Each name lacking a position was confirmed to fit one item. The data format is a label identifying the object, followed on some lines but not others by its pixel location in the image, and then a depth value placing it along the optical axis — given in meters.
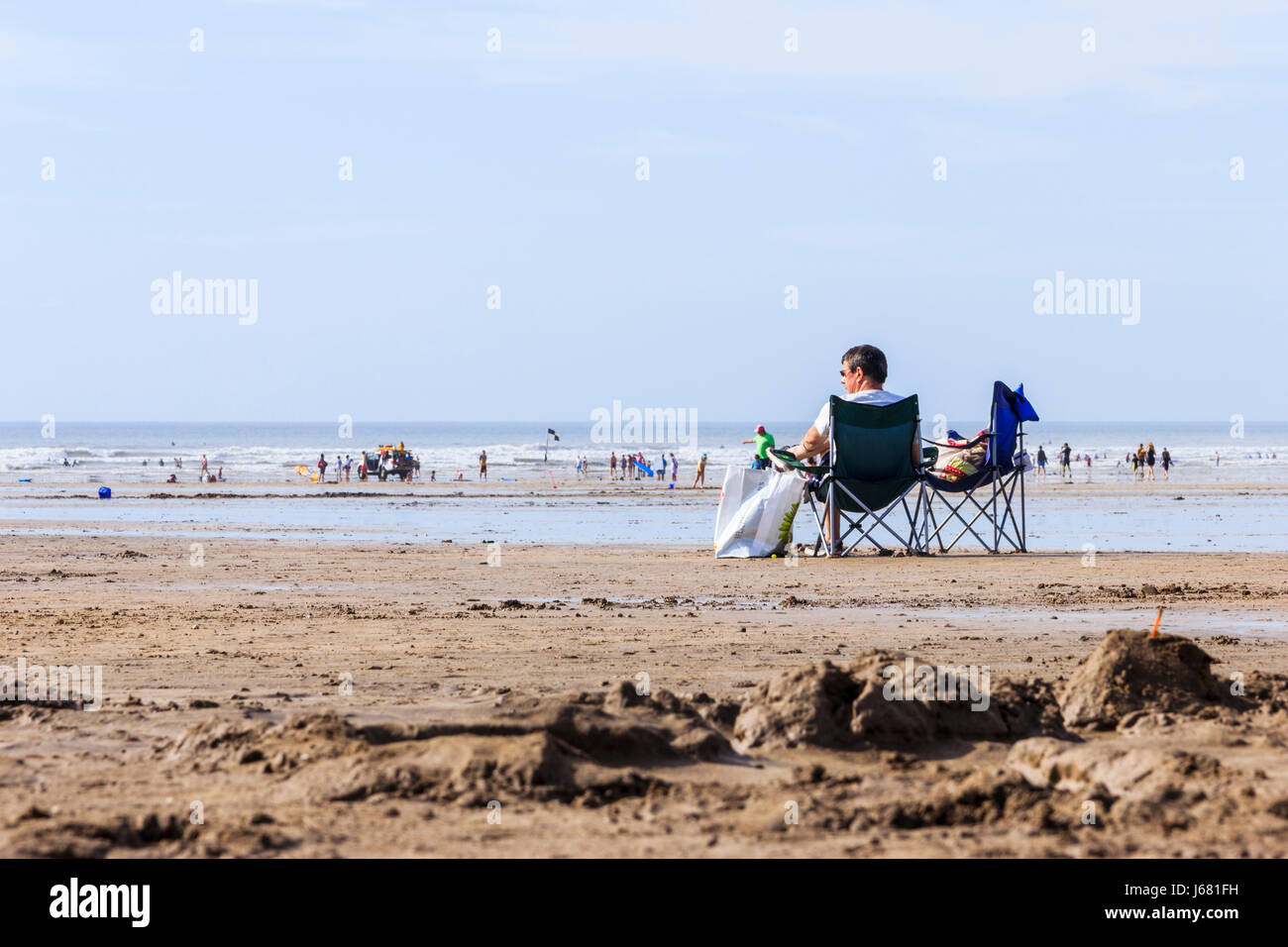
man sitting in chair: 15.38
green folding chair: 15.18
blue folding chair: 16.27
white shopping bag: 15.57
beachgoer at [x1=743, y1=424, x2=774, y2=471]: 16.23
